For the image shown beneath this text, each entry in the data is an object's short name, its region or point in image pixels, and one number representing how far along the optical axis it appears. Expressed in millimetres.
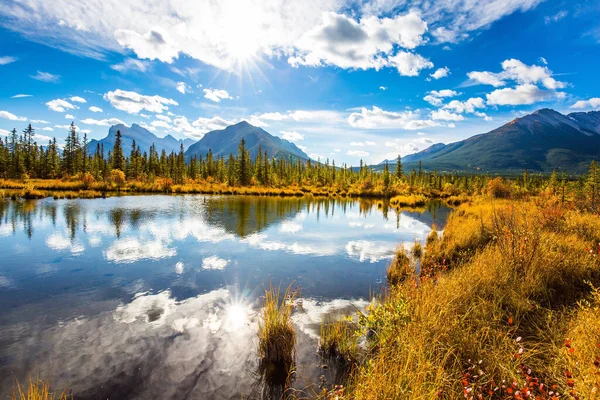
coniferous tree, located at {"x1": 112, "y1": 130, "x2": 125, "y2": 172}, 72756
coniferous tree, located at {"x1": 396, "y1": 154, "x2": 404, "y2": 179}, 79750
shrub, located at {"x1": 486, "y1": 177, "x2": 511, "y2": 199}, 42206
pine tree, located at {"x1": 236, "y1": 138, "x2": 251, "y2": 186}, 73125
